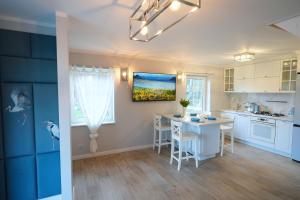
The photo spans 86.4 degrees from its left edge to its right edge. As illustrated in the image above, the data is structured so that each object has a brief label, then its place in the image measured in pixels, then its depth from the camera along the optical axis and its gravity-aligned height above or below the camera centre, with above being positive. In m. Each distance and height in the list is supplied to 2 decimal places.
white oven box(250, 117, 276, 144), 3.96 -0.97
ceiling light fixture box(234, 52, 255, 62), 3.51 +0.79
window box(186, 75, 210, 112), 5.09 +0.00
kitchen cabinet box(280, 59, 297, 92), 3.83 +0.40
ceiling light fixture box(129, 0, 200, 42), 1.17 +0.89
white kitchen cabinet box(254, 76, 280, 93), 4.10 +0.20
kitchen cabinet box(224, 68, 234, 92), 5.37 +0.41
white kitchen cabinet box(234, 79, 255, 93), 4.69 +0.21
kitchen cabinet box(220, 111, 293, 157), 3.70 -1.10
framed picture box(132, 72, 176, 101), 4.04 +0.14
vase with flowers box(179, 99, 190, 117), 4.04 -0.28
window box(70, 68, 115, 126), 3.46 -0.44
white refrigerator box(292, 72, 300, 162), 3.37 -0.79
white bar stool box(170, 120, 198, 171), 3.11 -0.90
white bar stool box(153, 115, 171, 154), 3.87 -0.88
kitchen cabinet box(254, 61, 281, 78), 4.11 +0.60
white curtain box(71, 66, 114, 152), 3.46 +0.01
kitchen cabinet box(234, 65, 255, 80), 4.71 +0.61
